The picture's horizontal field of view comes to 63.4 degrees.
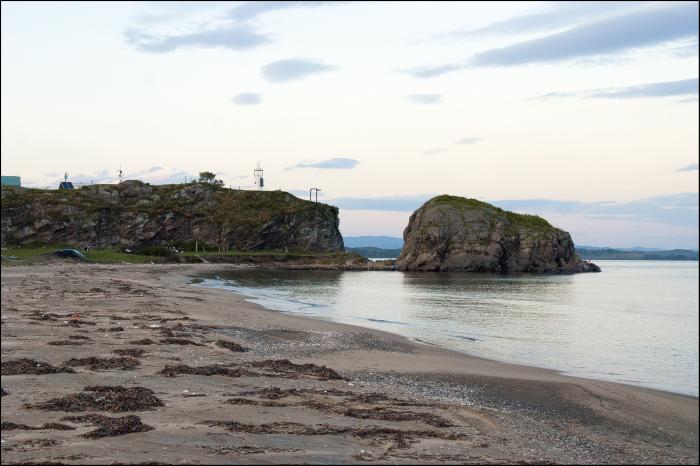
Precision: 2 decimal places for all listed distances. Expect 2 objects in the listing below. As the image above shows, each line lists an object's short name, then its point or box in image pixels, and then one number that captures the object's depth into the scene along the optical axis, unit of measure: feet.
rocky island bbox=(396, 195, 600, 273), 484.33
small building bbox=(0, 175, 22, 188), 566.68
